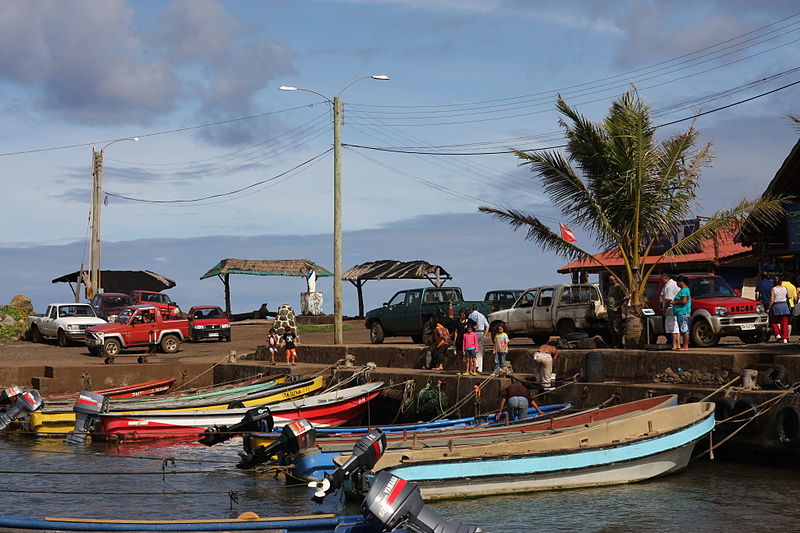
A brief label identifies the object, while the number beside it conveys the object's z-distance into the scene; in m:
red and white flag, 29.40
